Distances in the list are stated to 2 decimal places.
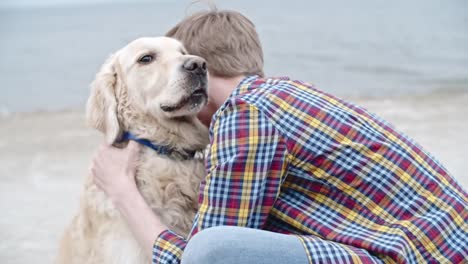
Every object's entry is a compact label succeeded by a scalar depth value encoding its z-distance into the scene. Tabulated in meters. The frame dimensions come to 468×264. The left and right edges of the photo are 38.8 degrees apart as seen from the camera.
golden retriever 2.60
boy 2.04
